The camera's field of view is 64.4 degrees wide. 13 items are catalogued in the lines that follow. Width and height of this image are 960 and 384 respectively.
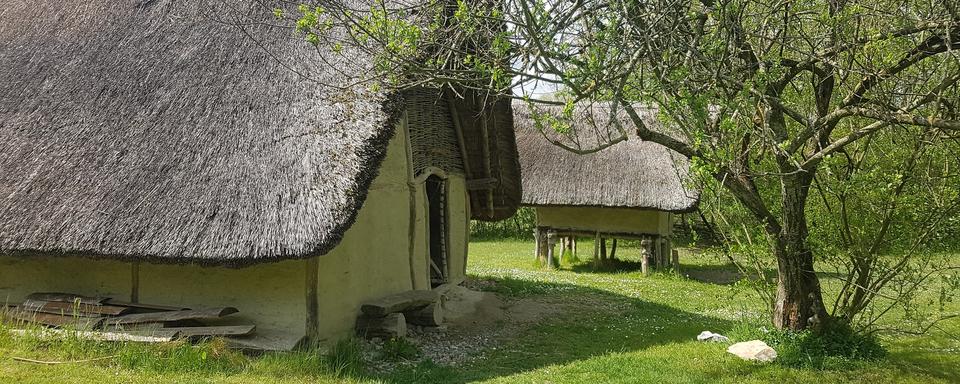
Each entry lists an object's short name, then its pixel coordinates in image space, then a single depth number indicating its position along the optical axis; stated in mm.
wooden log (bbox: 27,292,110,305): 7284
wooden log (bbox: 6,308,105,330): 7002
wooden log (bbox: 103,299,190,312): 7327
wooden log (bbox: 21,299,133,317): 7160
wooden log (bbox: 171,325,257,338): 6863
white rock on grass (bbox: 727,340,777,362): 7598
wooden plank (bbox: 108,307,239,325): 6980
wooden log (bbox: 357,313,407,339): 8141
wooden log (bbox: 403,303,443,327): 9117
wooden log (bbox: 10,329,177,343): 6750
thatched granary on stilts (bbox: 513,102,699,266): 15719
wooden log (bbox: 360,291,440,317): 8148
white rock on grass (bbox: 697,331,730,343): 8602
